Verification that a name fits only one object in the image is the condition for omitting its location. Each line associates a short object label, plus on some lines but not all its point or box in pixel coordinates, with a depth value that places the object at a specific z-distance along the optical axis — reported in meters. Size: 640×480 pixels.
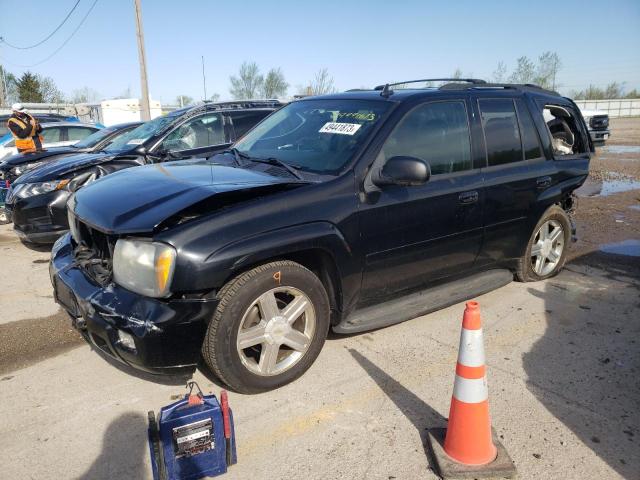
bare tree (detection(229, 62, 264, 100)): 48.59
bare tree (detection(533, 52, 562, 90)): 48.11
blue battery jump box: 2.24
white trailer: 28.86
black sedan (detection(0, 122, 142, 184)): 7.99
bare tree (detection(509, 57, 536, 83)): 48.03
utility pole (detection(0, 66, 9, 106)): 34.59
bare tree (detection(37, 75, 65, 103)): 44.56
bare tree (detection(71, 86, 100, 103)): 55.03
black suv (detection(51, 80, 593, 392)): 2.69
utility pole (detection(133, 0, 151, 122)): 17.14
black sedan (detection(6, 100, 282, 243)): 5.93
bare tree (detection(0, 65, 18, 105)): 44.59
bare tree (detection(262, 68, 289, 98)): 47.84
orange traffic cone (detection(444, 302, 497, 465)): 2.40
